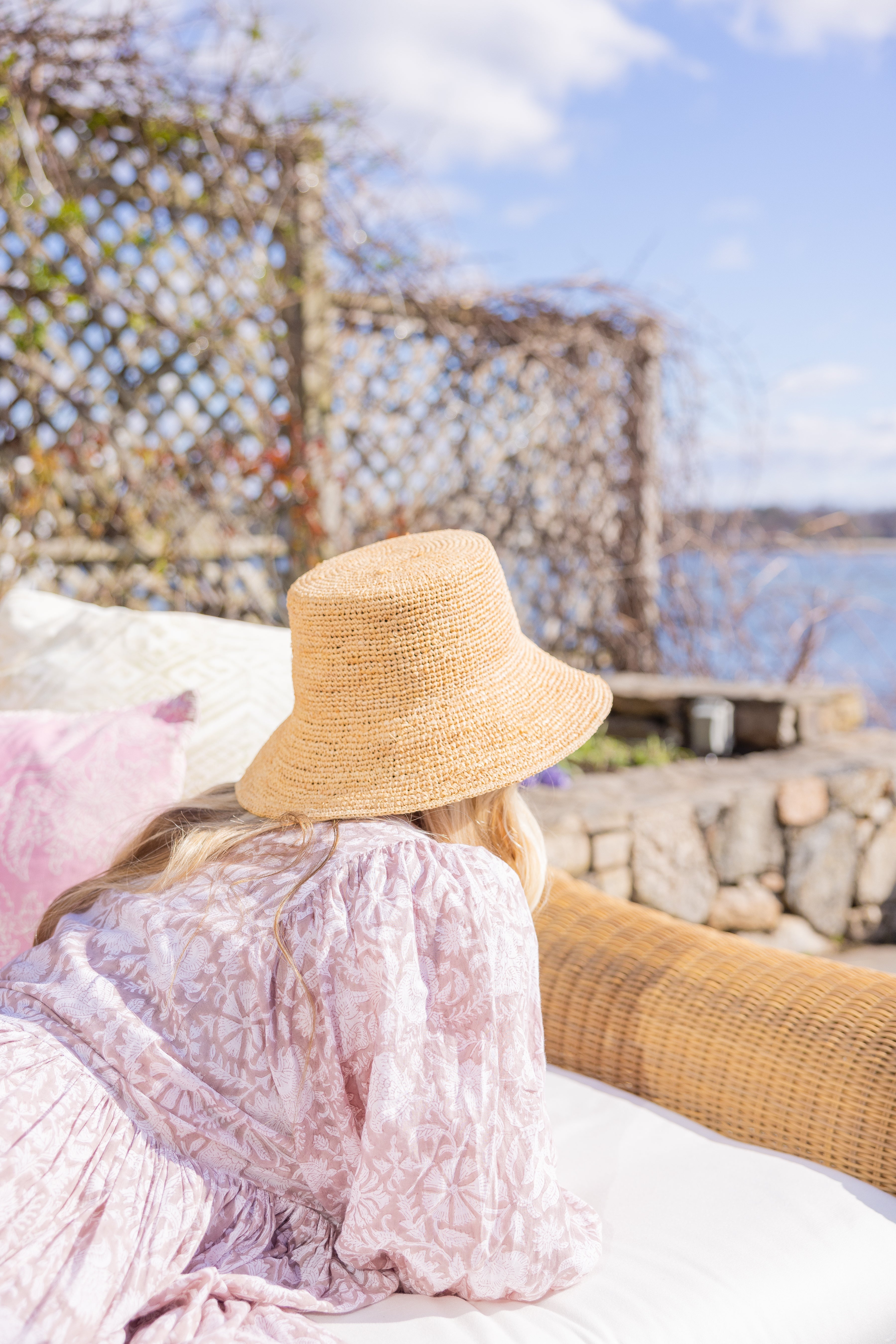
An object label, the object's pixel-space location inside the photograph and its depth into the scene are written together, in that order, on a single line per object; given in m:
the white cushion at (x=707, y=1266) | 0.92
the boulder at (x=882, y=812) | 3.33
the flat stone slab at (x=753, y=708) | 3.82
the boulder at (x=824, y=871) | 3.24
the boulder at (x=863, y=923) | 3.34
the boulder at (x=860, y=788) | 3.26
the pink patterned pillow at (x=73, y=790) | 1.39
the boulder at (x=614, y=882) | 2.80
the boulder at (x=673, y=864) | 2.90
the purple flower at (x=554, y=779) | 3.11
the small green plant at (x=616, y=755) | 3.64
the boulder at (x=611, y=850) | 2.80
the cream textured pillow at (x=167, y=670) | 1.67
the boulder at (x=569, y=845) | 2.68
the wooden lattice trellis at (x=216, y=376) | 3.30
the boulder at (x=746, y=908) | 3.13
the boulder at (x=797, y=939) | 3.21
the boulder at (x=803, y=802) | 3.19
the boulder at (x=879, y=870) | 3.34
